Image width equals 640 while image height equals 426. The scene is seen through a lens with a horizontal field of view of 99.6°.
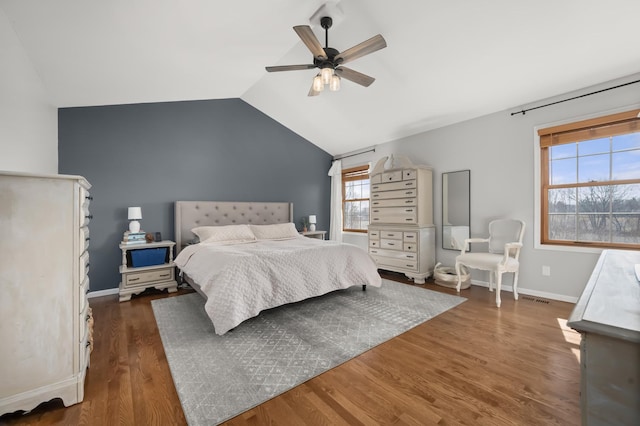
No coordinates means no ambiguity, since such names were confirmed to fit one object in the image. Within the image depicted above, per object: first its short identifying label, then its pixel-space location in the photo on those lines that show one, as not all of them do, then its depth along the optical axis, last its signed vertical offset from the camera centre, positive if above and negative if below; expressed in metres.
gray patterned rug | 1.66 -1.09
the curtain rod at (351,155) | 5.39 +1.26
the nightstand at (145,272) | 3.43 -0.78
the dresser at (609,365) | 0.55 -0.33
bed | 2.44 -0.53
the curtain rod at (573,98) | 2.81 +1.32
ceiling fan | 2.29 +1.44
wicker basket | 3.81 -0.92
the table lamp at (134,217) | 3.59 -0.05
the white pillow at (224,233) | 3.80 -0.29
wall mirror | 4.09 +0.07
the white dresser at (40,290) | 1.42 -0.43
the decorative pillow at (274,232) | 4.32 -0.30
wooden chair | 3.16 -0.54
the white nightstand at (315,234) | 5.23 -0.42
